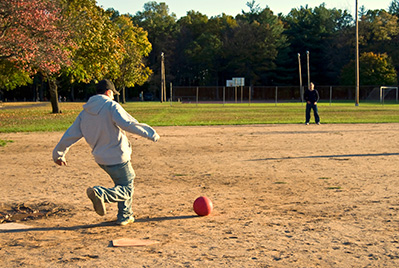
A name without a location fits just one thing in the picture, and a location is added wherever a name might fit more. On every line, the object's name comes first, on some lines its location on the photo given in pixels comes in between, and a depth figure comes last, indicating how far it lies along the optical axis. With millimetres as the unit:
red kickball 6586
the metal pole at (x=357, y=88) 49875
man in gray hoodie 5836
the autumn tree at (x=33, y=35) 24234
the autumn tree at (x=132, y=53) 60594
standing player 22750
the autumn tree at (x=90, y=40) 32000
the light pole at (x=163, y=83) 73650
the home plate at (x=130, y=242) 5359
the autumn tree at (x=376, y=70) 73500
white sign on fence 66756
